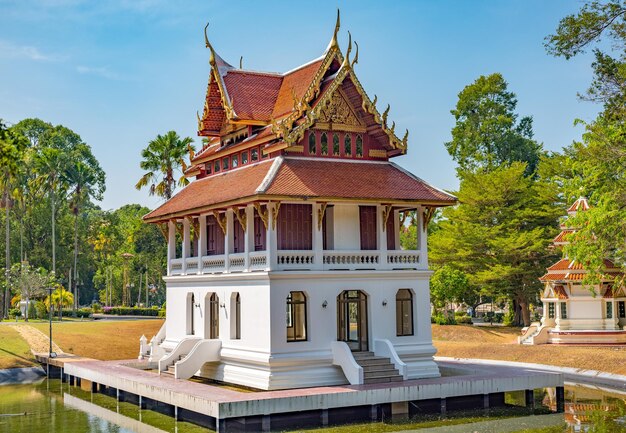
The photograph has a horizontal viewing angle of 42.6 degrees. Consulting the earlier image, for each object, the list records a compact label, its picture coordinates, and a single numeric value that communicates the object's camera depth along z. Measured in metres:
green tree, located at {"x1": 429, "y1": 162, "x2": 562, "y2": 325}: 49.28
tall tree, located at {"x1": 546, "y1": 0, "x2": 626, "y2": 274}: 21.97
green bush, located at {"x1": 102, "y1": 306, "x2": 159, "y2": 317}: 63.56
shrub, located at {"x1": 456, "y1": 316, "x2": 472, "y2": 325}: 53.09
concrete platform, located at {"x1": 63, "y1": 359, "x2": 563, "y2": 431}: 21.48
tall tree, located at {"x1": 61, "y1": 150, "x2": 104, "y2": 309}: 67.06
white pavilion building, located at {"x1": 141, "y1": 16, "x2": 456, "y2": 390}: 24.91
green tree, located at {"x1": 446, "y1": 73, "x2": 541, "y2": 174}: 63.62
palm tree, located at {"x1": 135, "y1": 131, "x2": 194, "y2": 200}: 49.84
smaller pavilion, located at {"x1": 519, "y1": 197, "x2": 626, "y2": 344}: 41.41
